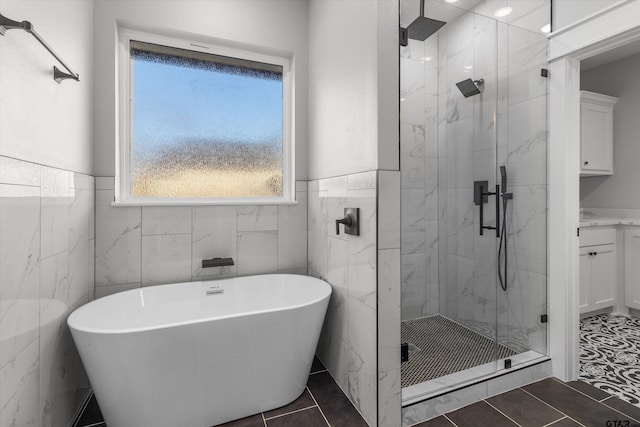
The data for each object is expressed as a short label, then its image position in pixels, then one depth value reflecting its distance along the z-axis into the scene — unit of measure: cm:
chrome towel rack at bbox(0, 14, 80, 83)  100
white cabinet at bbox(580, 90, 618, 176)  317
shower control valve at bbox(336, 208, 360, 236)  174
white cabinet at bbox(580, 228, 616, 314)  290
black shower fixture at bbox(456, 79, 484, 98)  226
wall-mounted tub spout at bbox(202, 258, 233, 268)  222
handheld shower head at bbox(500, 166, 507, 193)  217
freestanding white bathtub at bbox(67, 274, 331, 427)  139
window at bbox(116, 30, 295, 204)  223
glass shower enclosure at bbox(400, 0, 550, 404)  208
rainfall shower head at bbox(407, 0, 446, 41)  181
